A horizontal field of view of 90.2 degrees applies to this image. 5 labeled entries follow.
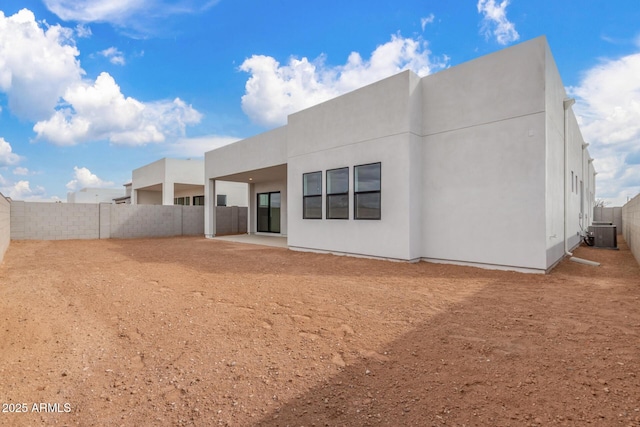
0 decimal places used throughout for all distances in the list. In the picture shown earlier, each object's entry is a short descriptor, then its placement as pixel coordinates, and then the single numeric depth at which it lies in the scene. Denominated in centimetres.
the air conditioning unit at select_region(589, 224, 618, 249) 1020
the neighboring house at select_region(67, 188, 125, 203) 3869
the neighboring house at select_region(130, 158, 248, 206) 2009
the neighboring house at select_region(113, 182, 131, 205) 3125
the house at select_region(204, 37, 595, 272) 622
